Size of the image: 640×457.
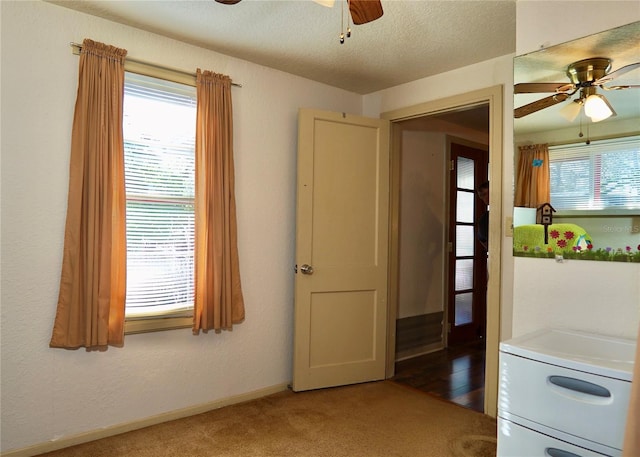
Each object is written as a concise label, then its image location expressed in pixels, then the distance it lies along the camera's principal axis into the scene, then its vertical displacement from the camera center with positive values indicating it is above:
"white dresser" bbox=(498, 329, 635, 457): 1.49 -0.61
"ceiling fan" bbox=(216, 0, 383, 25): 1.66 +0.84
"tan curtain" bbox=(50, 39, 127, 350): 2.38 +0.04
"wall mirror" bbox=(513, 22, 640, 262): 1.94 +0.39
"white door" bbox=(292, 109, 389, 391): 3.29 -0.18
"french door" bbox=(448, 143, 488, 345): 4.83 -0.27
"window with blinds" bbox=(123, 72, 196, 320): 2.64 +0.18
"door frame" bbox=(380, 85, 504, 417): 2.95 -0.01
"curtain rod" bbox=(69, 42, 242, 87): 2.45 +0.98
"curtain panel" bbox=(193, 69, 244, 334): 2.82 +0.10
